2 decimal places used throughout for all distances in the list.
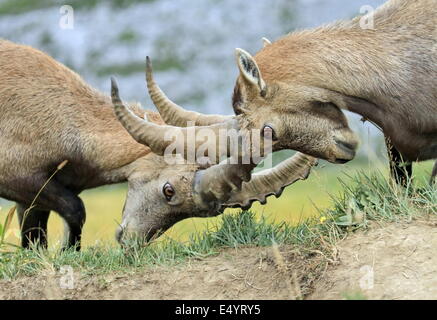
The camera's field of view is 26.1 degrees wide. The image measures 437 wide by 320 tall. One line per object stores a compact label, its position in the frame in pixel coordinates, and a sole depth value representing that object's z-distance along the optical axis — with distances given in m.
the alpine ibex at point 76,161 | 11.65
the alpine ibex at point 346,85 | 9.52
